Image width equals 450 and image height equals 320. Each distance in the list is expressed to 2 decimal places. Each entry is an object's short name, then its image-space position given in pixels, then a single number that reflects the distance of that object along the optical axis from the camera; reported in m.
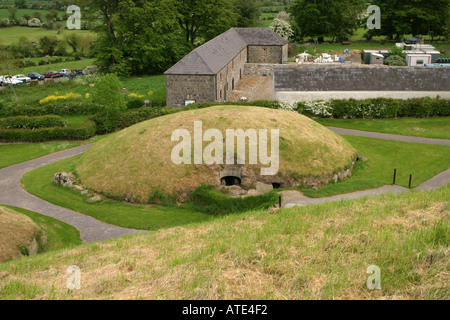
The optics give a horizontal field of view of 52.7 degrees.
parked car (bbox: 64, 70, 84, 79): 67.81
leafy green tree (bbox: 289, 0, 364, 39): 84.31
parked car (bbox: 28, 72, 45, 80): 66.56
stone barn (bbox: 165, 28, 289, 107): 47.97
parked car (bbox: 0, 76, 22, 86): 60.84
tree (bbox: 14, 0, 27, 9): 144.88
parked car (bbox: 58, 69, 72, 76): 68.67
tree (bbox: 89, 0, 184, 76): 64.44
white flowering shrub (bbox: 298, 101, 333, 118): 44.62
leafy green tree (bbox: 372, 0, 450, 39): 80.94
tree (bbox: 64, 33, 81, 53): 91.19
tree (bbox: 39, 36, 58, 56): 90.12
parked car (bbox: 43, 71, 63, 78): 68.00
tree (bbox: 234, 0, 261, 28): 88.38
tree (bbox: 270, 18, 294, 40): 83.75
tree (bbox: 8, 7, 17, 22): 116.50
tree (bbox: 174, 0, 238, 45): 72.31
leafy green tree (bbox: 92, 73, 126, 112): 42.53
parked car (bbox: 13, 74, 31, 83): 63.96
